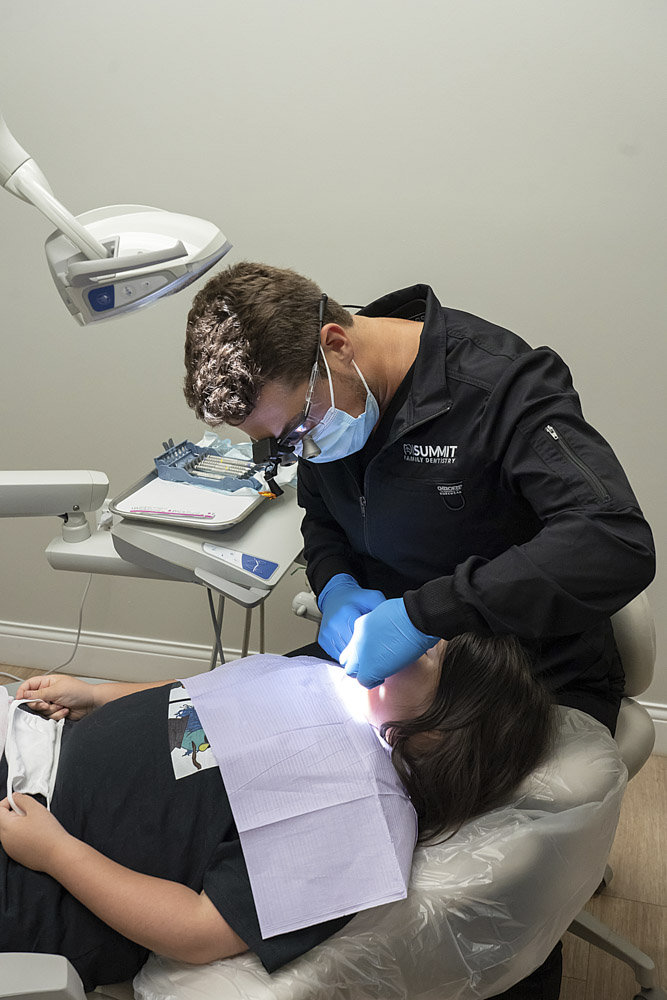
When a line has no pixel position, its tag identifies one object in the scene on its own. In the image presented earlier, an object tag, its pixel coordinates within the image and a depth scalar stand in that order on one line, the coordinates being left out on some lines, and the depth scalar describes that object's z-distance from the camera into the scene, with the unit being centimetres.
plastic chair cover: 99
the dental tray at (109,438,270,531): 148
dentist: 108
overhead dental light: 101
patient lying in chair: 101
